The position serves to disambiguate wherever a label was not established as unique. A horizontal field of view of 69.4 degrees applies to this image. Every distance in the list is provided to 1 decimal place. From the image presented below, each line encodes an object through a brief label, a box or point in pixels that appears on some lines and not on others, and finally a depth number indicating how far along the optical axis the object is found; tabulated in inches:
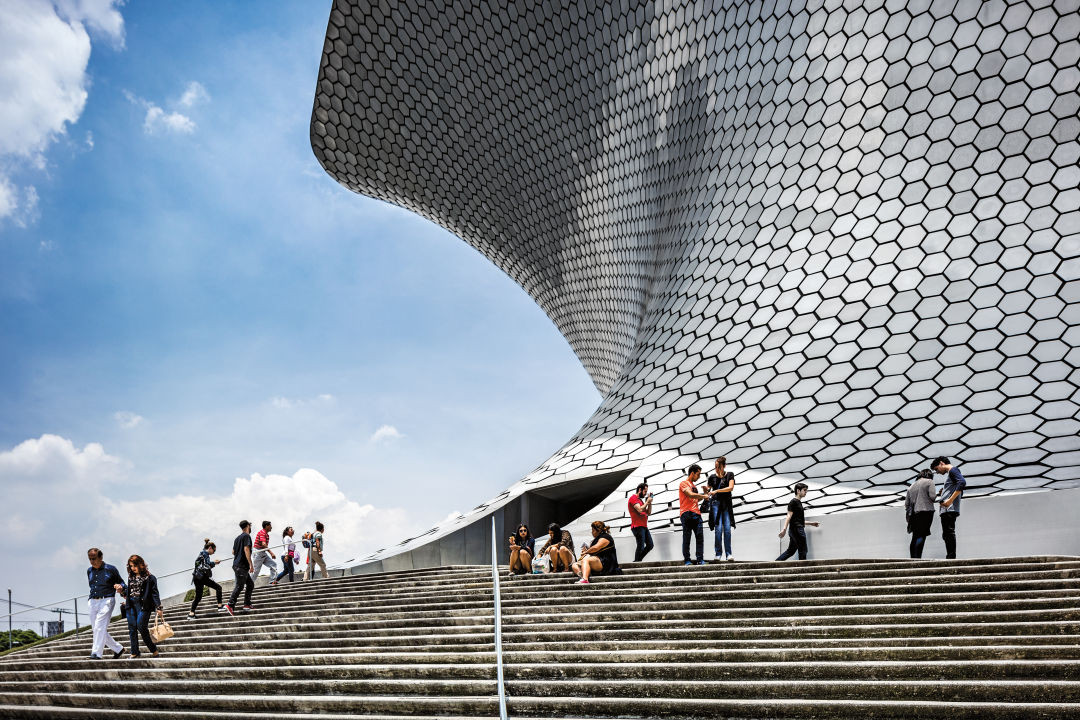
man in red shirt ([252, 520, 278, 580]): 377.4
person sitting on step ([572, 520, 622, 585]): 253.8
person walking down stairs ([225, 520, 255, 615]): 295.3
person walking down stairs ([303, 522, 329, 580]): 409.1
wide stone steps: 136.8
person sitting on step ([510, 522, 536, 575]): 290.7
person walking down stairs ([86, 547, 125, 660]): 238.8
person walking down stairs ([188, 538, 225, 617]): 296.4
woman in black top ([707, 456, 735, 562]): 274.5
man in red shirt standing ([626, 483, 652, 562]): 292.7
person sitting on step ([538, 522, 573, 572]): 275.0
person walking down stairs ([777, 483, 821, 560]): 278.8
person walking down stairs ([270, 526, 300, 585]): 413.4
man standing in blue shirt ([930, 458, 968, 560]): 252.7
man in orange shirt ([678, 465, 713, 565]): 269.0
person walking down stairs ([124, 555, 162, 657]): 235.8
